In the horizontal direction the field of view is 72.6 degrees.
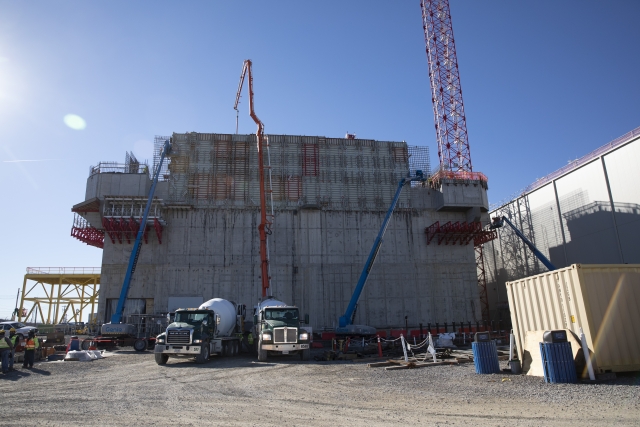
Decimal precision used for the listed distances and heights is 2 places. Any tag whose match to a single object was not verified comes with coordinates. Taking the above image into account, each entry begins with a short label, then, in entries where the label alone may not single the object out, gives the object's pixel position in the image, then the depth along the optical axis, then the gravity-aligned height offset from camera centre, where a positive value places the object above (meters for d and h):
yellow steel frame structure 57.94 +5.73
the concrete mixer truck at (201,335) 21.38 -0.29
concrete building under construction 41.38 +9.40
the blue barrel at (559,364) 12.59 -1.33
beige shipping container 12.73 +0.21
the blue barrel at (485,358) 15.37 -1.34
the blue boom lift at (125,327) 31.41 +0.30
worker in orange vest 19.81 -0.68
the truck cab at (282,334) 22.52 -0.40
